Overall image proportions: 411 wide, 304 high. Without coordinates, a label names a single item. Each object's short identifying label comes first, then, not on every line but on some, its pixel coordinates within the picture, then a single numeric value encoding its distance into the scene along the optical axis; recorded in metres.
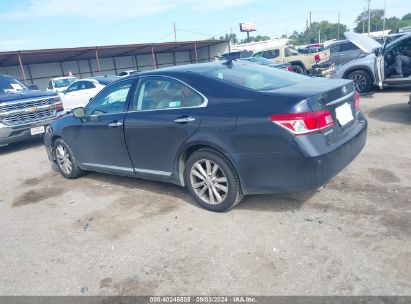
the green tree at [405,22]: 104.33
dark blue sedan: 3.30
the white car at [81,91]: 12.84
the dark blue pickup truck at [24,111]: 8.11
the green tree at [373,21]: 102.06
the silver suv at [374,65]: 9.77
